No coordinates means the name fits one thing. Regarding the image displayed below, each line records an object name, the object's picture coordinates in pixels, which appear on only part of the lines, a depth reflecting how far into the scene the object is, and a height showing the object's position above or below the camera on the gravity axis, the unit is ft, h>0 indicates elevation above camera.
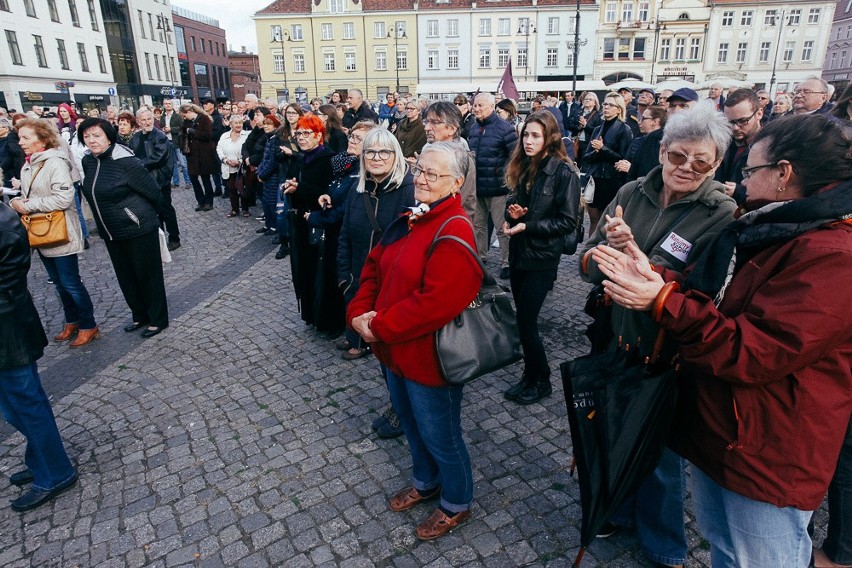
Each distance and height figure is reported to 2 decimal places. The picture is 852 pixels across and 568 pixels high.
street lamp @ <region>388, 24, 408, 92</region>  180.65 +28.61
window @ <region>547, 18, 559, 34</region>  172.35 +28.79
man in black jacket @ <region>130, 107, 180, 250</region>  28.68 -1.35
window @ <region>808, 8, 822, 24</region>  165.68 +29.04
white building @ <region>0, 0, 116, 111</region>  107.34 +16.13
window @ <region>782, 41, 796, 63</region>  169.37 +19.00
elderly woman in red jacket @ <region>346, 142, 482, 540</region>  7.91 -2.87
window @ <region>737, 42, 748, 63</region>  171.01 +20.06
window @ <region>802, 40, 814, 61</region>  168.96 +18.80
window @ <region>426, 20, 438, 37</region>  177.88 +29.82
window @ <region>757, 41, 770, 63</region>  171.01 +18.11
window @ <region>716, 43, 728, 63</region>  170.81 +18.38
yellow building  179.93 +25.14
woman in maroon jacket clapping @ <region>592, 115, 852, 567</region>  5.03 -2.08
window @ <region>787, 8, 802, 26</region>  164.96 +28.27
